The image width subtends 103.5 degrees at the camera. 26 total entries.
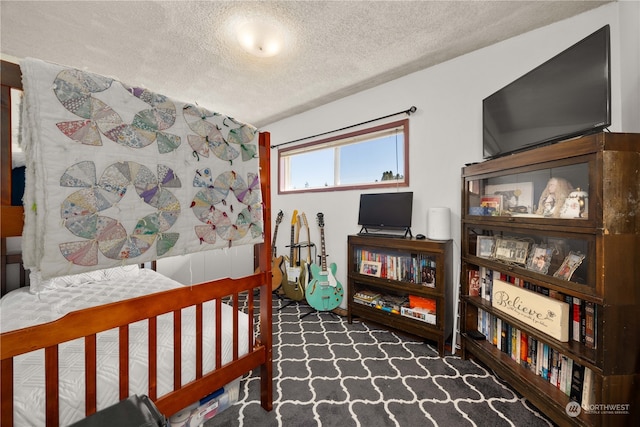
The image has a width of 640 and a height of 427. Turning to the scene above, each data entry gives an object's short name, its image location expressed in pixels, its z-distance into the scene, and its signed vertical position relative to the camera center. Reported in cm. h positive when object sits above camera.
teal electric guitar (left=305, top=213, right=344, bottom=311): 274 -86
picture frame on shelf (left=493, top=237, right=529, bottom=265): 159 -25
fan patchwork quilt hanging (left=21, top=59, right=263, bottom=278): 74 +14
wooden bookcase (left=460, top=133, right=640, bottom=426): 109 -30
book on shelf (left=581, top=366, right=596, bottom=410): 121 -86
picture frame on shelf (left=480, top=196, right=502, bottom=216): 176 +5
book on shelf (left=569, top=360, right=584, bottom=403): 128 -87
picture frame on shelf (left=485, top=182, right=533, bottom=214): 156 +11
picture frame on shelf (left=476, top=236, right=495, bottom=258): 181 -26
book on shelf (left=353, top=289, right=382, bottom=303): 250 -85
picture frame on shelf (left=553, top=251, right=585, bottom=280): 128 -28
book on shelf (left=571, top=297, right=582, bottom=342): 130 -56
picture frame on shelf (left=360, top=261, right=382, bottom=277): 247 -56
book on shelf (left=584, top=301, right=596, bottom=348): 122 -55
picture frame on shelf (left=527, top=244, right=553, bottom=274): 145 -28
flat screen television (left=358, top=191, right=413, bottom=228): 243 +2
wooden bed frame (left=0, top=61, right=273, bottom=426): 74 -42
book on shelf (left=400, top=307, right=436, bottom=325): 210 -88
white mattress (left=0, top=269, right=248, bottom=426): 94 -66
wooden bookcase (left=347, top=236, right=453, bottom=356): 206 -62
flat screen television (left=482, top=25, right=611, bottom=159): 125 +66
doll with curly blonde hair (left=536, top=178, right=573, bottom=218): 133 +8
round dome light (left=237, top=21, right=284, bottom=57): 174 +128
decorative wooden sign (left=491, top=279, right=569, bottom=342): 132 -57
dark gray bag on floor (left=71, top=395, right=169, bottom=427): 72 -60
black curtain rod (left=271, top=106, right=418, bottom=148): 242 +97
